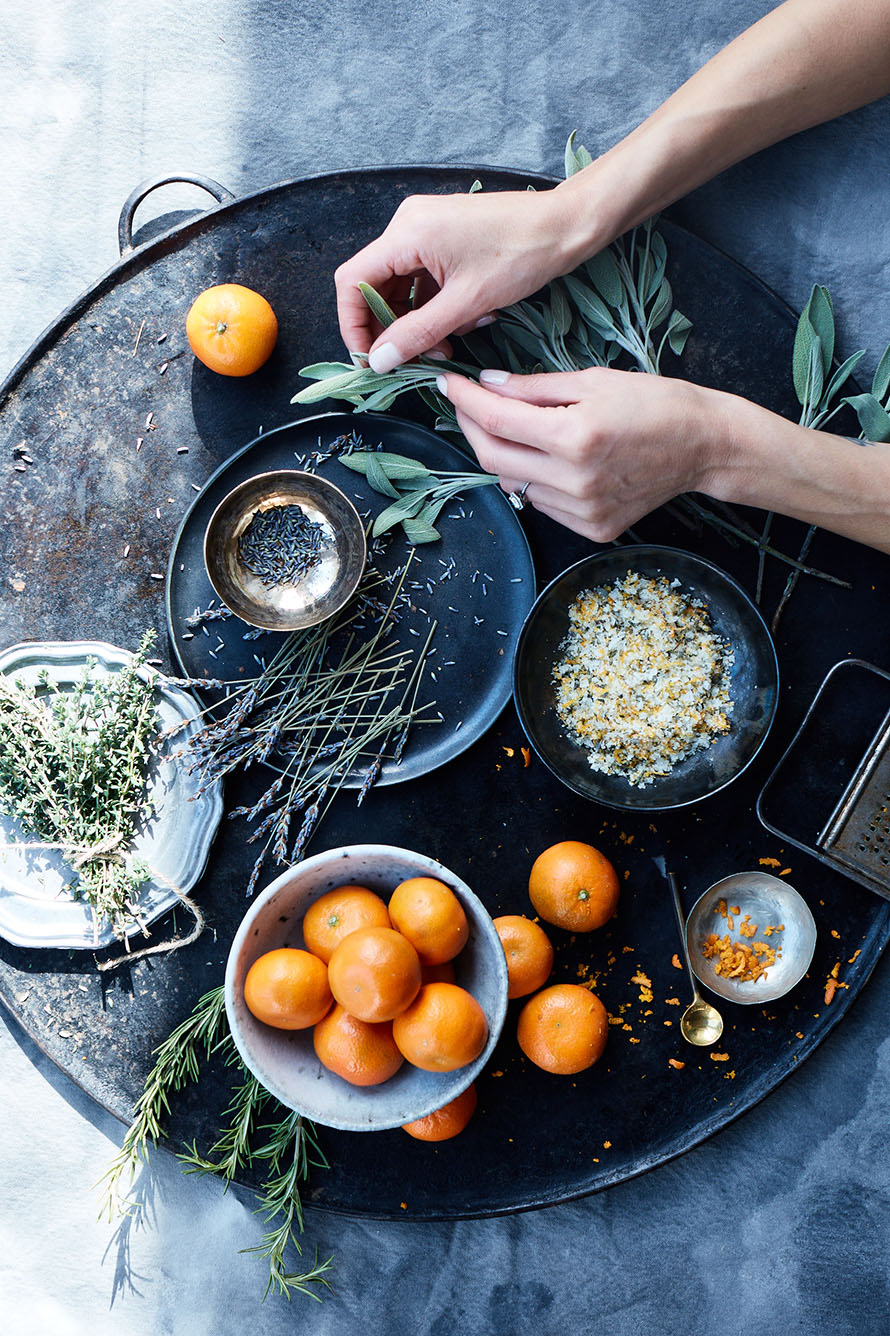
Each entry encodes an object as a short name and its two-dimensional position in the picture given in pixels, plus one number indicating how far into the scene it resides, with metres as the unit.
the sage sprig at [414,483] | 1.33
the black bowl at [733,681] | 1.33
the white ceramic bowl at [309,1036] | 1.20
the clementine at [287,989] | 1.18
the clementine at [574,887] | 1.31
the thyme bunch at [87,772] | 1.32
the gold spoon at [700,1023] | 1.37
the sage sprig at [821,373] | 1.27
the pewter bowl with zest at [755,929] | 1.36
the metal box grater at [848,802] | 1.30
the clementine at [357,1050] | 1.18
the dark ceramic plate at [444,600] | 1.38
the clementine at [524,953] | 1.32
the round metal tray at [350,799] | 1.38
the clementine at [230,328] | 1.30
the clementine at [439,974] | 1.26
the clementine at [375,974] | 1.12
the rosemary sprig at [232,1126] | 1.35
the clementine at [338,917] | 1.23
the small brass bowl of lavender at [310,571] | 1.33
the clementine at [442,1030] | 1.14
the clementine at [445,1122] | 1.31
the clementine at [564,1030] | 1.30
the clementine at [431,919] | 1.18
